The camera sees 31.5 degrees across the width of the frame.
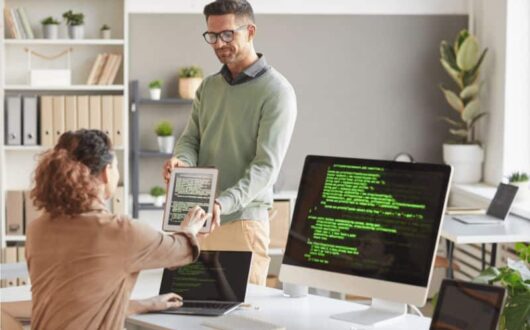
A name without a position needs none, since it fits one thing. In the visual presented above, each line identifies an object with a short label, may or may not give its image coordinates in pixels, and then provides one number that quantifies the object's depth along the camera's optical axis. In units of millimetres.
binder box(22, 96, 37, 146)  5785
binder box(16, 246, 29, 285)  5695
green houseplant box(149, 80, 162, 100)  5934
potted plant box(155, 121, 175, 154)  5930
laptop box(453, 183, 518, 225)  4840
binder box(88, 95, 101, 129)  5785
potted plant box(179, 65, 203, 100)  5902
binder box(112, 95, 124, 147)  5789
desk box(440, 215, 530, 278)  4496
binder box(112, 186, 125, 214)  5852
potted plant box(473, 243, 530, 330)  2238
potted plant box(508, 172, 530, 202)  5262
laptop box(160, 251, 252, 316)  2725
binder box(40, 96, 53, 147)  5777
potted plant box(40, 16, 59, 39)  5781
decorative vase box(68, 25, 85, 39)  5797
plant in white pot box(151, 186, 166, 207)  5898
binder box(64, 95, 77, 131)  5785
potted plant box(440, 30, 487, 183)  5902
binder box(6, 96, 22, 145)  5773
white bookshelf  5840
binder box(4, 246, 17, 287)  5730
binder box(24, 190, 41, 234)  5789
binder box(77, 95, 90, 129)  5785
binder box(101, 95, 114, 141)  5789
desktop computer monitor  2535
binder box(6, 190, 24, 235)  5781
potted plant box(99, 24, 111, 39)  5848
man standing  3184
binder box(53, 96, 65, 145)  5781
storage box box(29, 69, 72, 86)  5820
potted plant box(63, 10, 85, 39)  5797
